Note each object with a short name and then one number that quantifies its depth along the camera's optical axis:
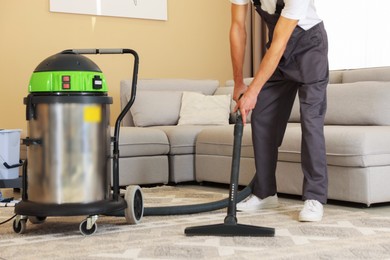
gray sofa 3.18
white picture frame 5.48
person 2.62
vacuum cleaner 2.50
